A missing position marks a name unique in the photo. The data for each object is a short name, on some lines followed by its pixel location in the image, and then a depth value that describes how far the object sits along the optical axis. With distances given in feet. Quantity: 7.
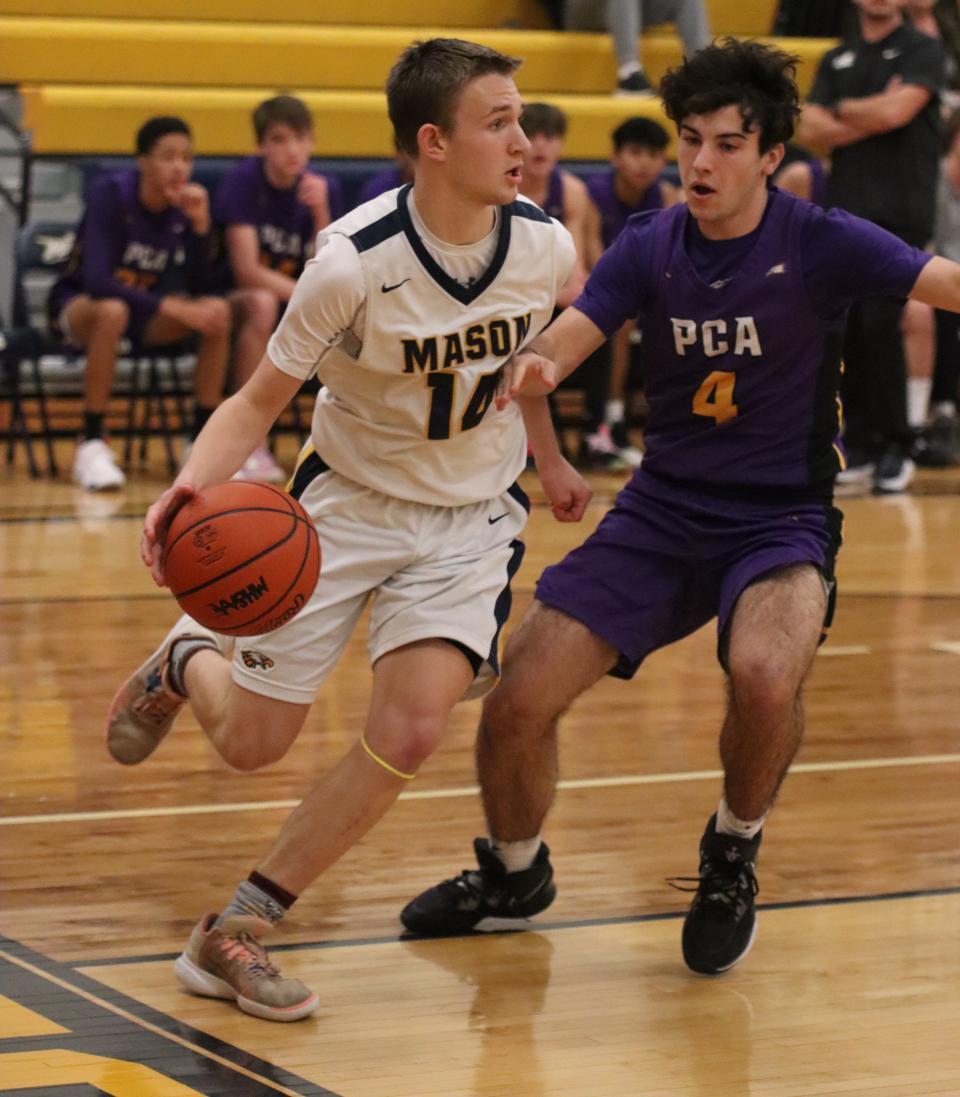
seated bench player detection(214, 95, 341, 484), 60.90
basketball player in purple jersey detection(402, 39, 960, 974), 24.27
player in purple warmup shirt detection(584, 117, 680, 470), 64.34
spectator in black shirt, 59.93
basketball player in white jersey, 22.77
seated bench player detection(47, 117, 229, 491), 59.52
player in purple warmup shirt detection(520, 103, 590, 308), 60.75
